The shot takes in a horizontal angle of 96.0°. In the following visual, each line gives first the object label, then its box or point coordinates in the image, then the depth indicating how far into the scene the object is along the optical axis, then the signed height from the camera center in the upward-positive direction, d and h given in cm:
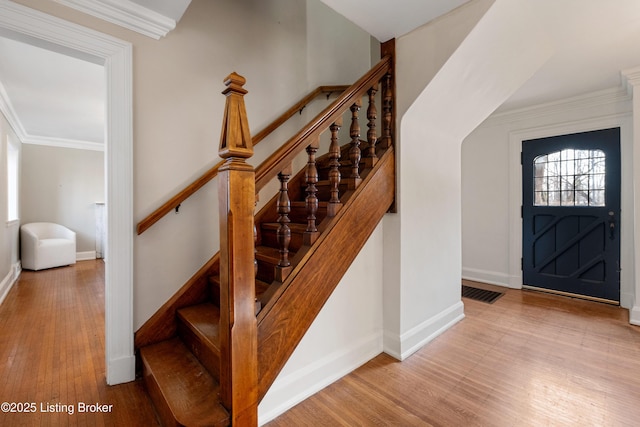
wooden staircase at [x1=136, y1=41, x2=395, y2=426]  127 -42
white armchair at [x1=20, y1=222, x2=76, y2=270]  484 -55
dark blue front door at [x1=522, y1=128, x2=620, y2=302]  327 -4
